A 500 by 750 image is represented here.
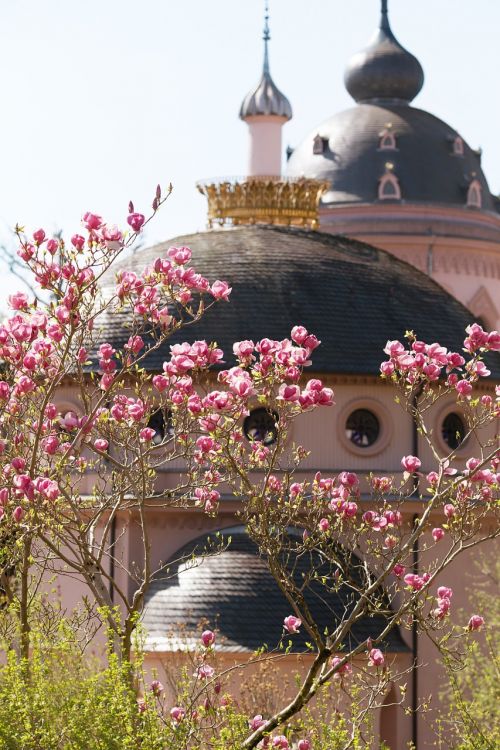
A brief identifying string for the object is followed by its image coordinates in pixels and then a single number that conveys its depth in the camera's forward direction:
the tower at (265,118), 45.88
